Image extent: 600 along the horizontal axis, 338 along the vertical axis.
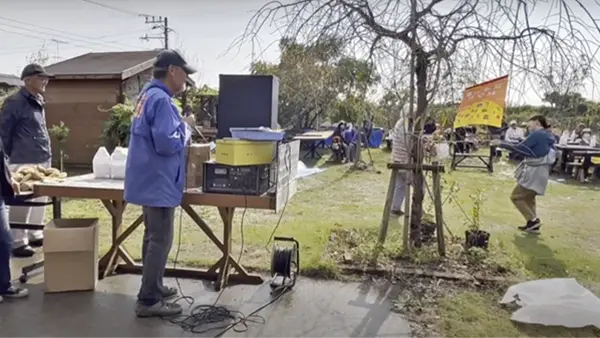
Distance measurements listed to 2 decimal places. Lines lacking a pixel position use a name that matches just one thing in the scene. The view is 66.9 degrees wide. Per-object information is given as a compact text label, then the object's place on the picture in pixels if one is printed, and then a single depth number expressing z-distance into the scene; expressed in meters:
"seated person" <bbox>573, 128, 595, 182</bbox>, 10.72
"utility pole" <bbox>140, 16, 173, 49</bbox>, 22.09
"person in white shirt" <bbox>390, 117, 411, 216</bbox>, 4.04
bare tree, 2.93
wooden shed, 8.48
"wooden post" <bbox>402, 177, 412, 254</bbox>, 3.82
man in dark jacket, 3.49
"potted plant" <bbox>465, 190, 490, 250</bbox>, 3.92
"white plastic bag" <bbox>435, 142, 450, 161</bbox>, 4.11
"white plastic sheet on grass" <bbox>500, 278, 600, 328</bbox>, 2.70
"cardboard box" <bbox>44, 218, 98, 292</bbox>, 2.87
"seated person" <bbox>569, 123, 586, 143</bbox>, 11.02
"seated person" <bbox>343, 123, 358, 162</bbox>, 11.30
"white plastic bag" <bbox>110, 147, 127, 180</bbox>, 3.26
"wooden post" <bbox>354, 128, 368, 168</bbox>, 10.05
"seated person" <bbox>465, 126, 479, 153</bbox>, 9.98
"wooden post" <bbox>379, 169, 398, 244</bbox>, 3.79
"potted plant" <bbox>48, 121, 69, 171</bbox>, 7.72
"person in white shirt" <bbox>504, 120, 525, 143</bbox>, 10.70
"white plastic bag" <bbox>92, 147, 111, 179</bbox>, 3.30
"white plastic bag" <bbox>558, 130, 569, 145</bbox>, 10.70
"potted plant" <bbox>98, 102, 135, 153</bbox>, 7.46
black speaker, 2.90
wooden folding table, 2.72
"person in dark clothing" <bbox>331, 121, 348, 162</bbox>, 11.32
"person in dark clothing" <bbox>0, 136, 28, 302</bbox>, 2.74
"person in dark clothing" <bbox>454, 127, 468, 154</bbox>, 10.00
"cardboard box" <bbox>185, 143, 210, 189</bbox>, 2.83
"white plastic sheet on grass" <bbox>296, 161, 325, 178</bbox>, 7.80
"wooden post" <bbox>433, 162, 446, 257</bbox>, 3.70
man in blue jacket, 2.42
